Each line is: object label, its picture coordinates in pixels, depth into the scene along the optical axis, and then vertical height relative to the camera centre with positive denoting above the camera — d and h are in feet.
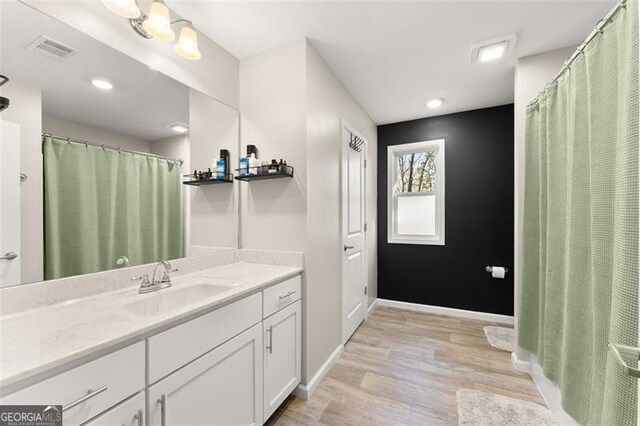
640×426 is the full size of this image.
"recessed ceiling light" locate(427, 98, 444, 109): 9.35 +4.09
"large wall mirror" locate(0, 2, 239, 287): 3.35 +0.90
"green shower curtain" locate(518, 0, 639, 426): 2.85 -0.22
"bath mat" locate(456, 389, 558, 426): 5.15 -4.27
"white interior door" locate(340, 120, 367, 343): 8.11 -0.85
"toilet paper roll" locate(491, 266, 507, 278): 9.44 -2.25
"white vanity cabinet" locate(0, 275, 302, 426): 2.40 -2.06
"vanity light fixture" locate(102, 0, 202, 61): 3.91 +3.22
